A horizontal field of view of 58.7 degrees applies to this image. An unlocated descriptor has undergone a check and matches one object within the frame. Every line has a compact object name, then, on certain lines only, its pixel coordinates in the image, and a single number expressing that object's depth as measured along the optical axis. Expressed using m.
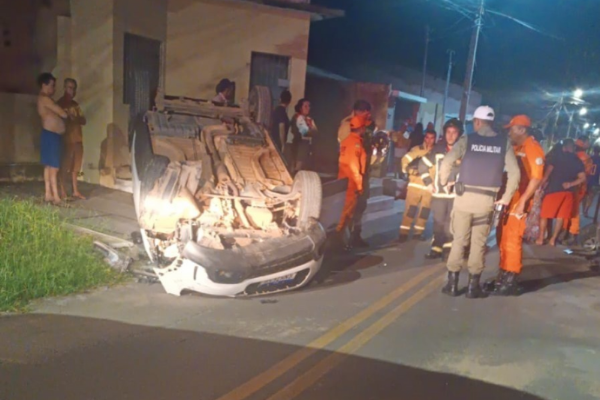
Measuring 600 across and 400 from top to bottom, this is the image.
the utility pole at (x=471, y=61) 17.27
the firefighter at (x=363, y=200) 7.81
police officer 5.70
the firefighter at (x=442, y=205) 7.62
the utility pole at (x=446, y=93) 26.14
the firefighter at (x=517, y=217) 6.11
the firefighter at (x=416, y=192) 8.21
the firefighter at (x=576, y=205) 9.48
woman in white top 9.12
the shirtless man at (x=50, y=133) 7.55
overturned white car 4.98
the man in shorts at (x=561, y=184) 9.02
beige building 9.55
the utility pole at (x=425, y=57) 25.72
